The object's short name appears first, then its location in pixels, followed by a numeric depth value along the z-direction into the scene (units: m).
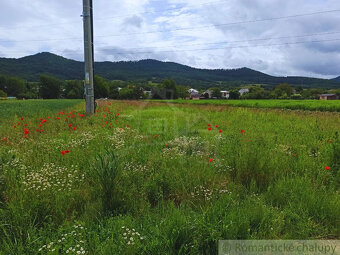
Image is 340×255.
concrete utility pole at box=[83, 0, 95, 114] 9.22
